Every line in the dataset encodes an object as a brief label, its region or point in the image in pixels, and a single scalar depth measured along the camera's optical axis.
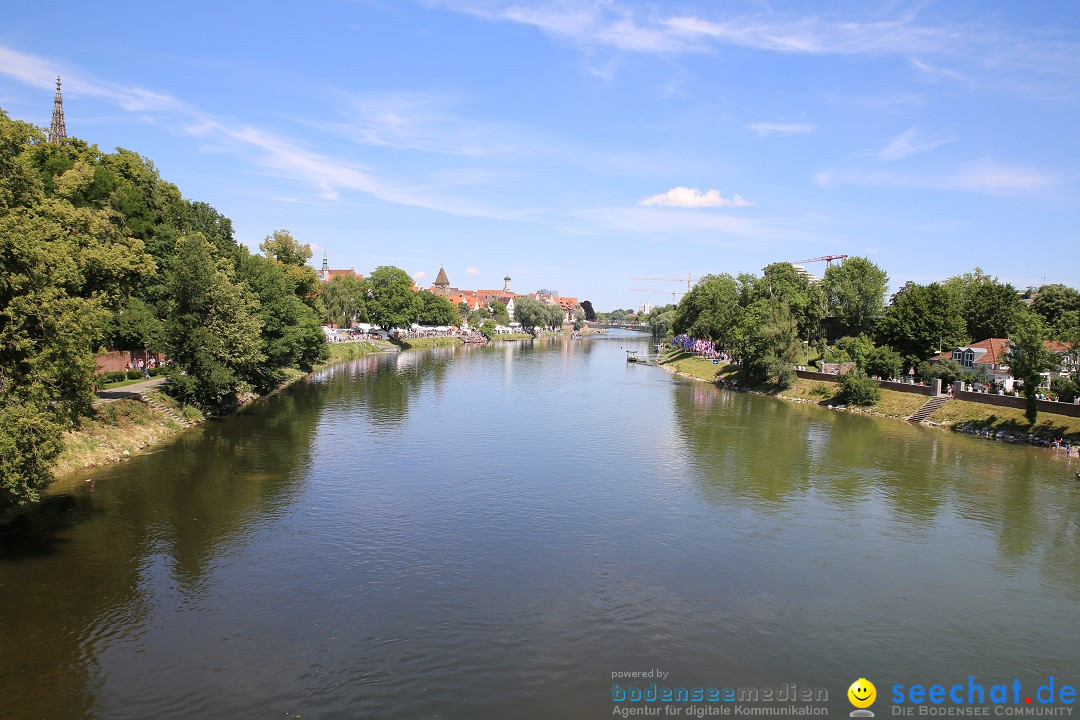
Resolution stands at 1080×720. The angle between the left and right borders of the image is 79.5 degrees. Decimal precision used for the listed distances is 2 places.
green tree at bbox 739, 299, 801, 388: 67.56
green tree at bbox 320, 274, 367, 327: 111.69
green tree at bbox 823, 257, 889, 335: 79.75
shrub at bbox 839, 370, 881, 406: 56.47
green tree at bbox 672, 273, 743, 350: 89.00
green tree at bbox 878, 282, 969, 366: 59.41
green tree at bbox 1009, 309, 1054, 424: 41.50
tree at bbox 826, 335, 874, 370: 59.88
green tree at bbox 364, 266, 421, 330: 121.50
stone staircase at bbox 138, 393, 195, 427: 39.66
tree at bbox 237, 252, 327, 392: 55.75
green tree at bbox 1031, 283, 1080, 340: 69.79
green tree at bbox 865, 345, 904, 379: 58.53
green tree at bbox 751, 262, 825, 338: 82.69
